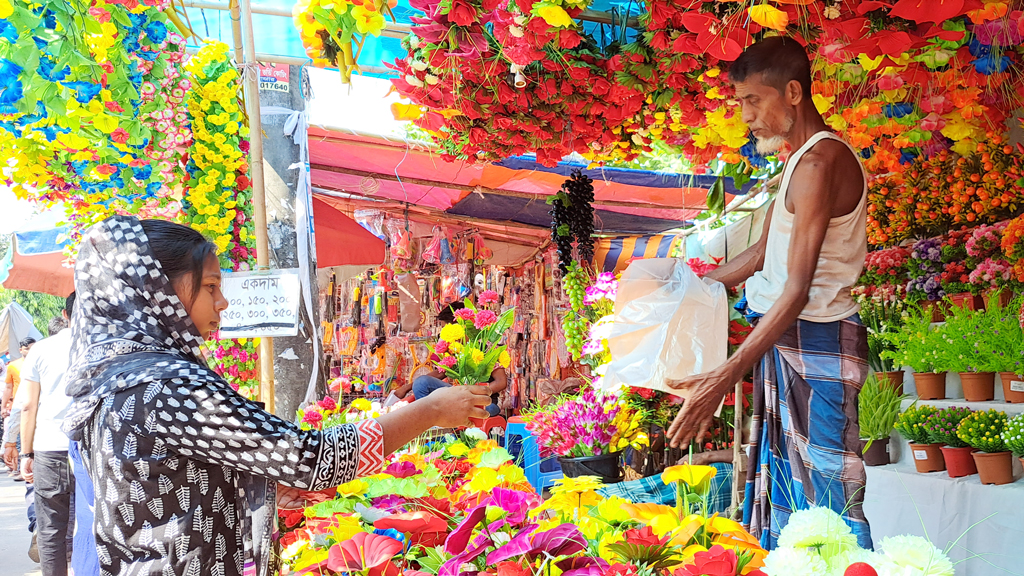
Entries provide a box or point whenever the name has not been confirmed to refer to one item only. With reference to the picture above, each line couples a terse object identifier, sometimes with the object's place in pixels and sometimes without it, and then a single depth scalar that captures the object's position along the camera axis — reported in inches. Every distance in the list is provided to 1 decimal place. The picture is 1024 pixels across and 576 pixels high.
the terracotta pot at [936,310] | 169.2
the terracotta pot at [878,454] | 164.1
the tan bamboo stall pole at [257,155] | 115.7
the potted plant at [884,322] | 174.1
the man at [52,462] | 161.5
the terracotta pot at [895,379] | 170.4
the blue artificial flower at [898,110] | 120.9
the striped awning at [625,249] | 301.9
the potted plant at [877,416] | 158.6
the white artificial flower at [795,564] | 36.6
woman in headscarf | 54.5
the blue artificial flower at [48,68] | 72.3
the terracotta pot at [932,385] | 165.6
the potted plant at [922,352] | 155.8
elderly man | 69.7
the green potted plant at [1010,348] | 135.8
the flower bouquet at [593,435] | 122.4
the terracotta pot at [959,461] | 139.7
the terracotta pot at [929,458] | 147.7
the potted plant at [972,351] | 143.2
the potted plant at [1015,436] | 124.5
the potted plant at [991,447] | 129.7
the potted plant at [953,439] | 140.1
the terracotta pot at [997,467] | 129.7
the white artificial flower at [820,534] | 38.9
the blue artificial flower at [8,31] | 69.3
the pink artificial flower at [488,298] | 188.2
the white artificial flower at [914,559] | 33.8
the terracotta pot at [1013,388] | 141.1
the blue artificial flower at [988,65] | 93.0
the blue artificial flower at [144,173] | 112.0
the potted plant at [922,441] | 146.8
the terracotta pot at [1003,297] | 146.9
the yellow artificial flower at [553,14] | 72.6
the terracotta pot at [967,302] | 159.6
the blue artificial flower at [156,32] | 102.2
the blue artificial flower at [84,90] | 78.2
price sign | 104.3
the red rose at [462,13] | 76.8
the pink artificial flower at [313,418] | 113.7
